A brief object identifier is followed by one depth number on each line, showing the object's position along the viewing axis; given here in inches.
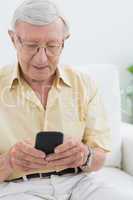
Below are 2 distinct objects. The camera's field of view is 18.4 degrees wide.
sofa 68.4
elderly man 52.4
